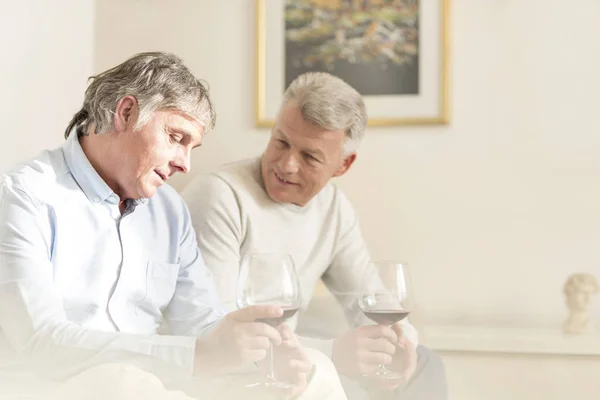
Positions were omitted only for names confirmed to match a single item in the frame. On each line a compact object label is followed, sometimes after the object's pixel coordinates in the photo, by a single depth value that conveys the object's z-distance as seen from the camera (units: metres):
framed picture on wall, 2.65
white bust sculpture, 2.40
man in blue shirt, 1.16
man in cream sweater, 1.99
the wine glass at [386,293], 1.28
